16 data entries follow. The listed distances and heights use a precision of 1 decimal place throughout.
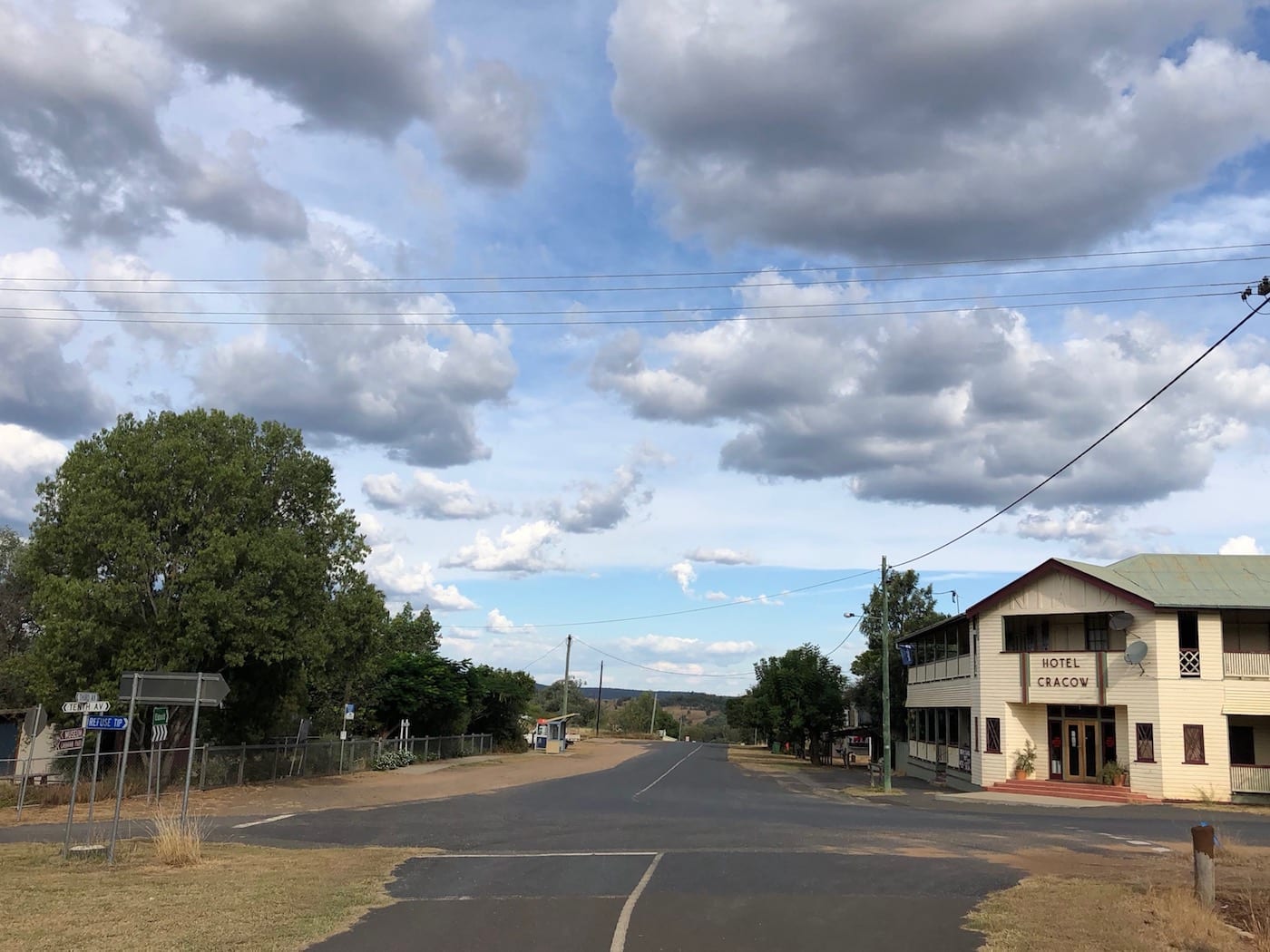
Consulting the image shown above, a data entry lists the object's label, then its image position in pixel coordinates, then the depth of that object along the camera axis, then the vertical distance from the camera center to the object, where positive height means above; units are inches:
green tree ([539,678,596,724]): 5680.1 -169.6
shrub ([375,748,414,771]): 1537.9 -143.4
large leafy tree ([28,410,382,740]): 945.5 +90.1
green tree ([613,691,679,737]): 5797.2 -248.6
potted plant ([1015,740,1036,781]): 1414.9 -104.3
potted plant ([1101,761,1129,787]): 1314.0 -105.3
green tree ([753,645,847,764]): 2465.6 -34.2
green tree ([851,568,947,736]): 2436.5 +156.1
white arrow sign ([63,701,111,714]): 595.8 -30.8
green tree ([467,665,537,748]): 2182.6 -71.8
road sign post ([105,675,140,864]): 537.5 -73.3
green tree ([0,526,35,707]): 1599.4 +48.9
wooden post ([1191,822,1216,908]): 446.0 -73.9
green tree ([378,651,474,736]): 1808.6 -46.2
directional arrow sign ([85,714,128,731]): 577.6 -38.4
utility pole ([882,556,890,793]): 1397.6 -38.7
